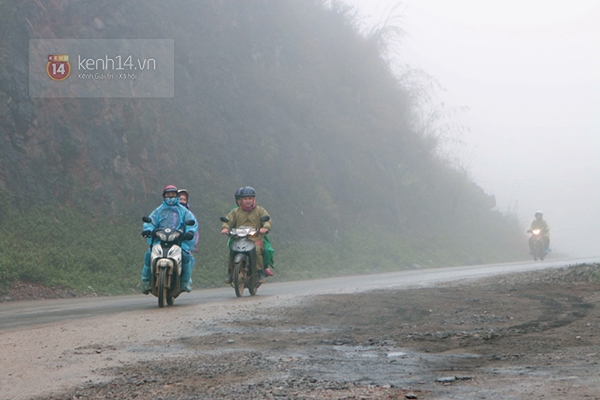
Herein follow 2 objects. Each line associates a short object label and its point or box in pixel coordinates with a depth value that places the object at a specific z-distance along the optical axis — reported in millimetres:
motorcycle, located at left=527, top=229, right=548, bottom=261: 31781
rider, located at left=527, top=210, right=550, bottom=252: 31828
